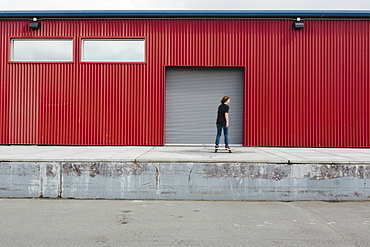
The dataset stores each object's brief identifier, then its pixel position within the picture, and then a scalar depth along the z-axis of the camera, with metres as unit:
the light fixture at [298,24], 12.77
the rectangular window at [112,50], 13.10
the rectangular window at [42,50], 13.17
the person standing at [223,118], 9.88
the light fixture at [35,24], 13.00
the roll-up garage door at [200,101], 13.29
